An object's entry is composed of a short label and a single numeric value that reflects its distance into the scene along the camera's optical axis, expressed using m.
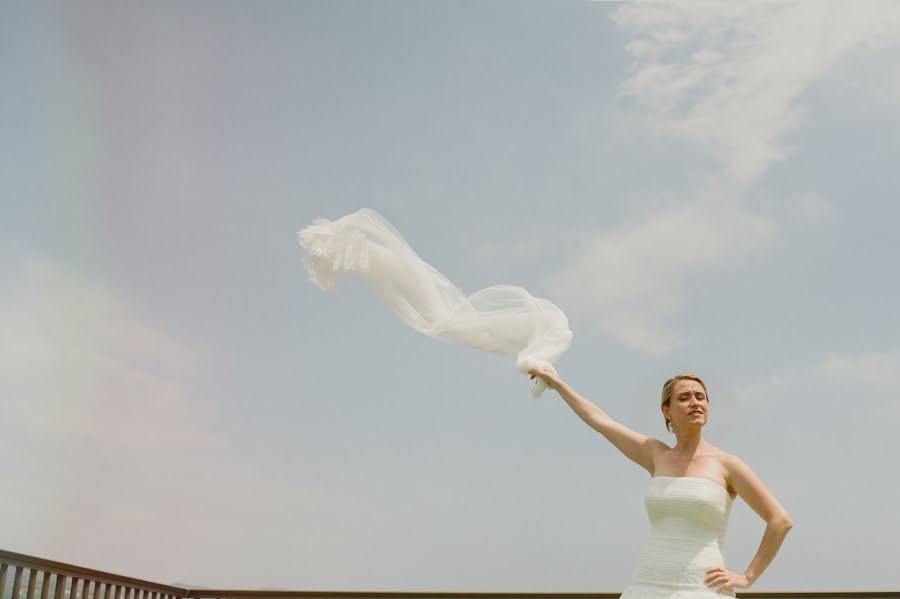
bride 2.46
